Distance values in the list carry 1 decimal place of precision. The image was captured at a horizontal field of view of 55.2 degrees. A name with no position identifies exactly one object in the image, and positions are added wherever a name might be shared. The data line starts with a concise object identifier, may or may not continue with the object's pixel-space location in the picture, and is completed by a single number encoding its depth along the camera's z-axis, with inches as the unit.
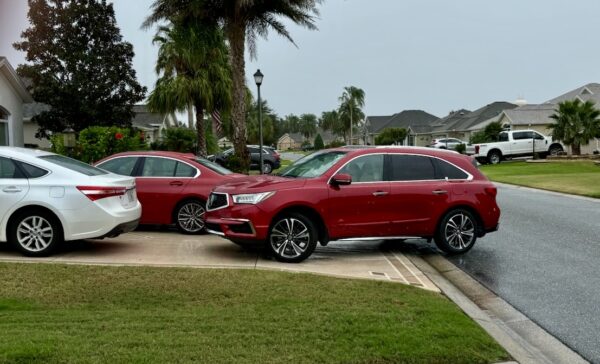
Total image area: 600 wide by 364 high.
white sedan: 310.7
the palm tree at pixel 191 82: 1055.0
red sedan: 413.1
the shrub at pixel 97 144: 634.2
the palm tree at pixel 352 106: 4052.7
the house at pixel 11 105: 831.1
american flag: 1144.8
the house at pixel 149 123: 1681.8
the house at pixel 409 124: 3184.1
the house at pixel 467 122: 2494.1
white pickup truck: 1476.4
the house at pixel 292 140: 6506.9
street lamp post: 837.2
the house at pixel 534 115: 1982.0
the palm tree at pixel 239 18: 711.1
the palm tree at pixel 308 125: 7032.5
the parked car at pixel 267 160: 1298.0
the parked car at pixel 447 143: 1913.6
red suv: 324.5
